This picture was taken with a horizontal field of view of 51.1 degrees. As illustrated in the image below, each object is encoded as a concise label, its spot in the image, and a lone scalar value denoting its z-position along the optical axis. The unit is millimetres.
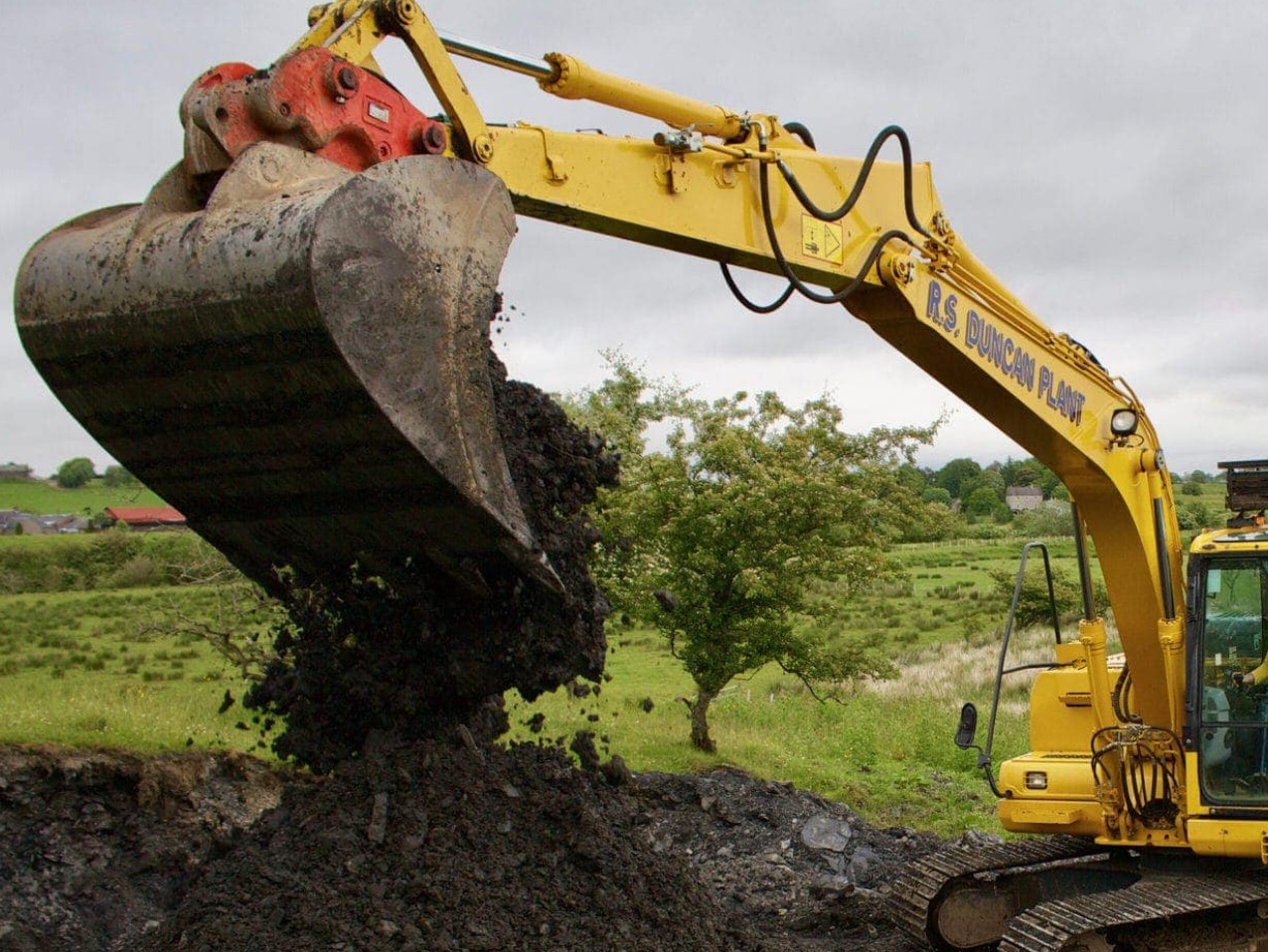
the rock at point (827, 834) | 10438
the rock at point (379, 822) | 6055
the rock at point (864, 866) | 10016
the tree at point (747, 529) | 13984
